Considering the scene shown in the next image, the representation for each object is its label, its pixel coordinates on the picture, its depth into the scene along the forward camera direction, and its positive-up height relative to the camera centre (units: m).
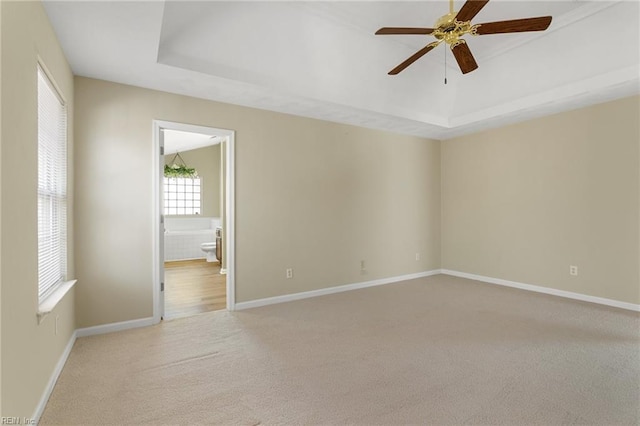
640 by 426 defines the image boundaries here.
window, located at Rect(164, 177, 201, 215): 8.61 +0.43
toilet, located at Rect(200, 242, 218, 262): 7.37 -0.87
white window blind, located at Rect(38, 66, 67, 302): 2.16 +0.18
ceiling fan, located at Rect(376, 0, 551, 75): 2.12 +1.28
